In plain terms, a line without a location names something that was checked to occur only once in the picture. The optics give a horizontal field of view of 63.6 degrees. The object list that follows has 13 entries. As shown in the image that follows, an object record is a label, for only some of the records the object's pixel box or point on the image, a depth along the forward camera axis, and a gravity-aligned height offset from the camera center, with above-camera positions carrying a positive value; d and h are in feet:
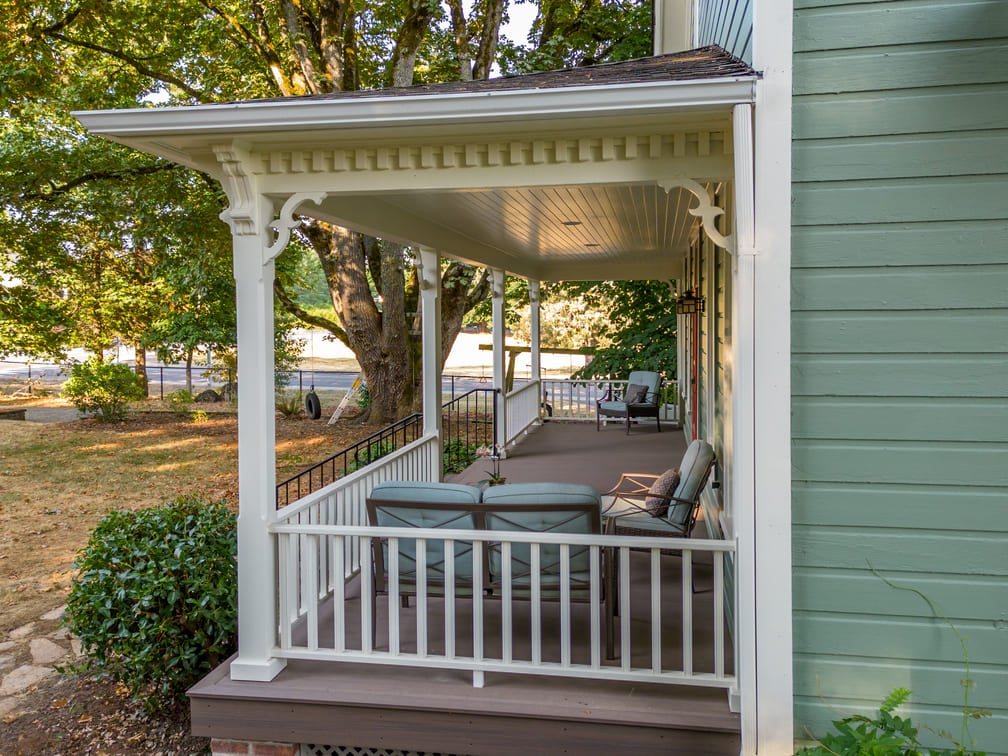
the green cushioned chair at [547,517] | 12.45 -2.48
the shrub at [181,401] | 59.35 -3.01
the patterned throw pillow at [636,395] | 39.86 -1.88
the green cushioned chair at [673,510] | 15.21 -3.03
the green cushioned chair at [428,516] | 13.00 -2.53
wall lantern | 22.82 +1.61
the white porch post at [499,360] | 31.86 -0.09
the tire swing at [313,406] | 54.29 -3.14
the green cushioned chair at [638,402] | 37.76 -2.18
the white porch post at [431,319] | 22.40 +1.09
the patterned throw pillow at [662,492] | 16.37 -2.76
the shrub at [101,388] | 51.39 -1.72
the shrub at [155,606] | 13.50 -4.13
